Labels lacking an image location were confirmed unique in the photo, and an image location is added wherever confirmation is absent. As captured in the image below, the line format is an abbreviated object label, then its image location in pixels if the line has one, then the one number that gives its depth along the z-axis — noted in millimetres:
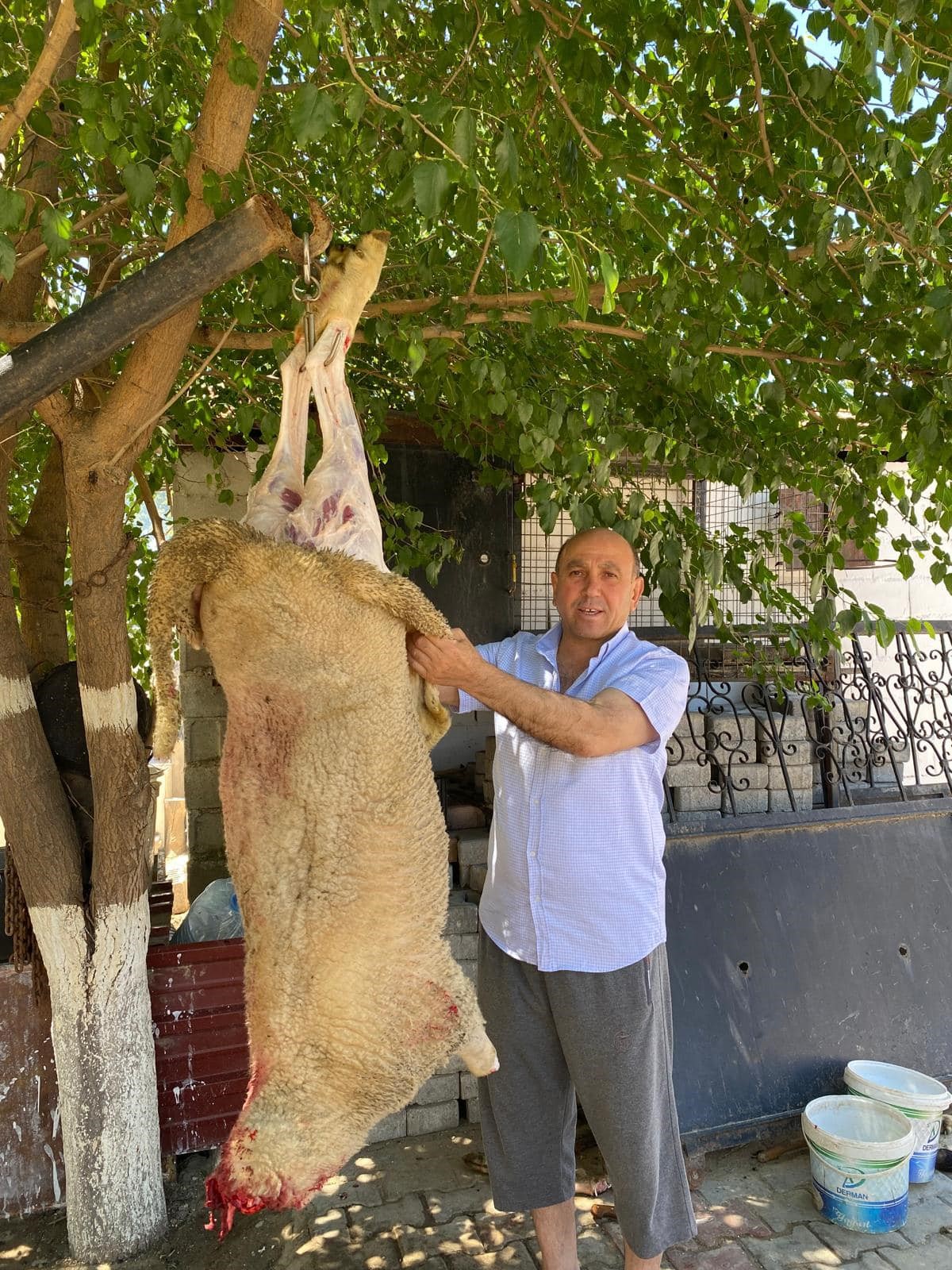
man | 2576
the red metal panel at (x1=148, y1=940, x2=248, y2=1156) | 3721
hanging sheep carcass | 1582
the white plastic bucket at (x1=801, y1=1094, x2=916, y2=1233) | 3402
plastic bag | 4008
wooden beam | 1534
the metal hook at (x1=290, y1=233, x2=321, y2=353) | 1688
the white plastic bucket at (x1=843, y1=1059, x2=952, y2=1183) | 3693
